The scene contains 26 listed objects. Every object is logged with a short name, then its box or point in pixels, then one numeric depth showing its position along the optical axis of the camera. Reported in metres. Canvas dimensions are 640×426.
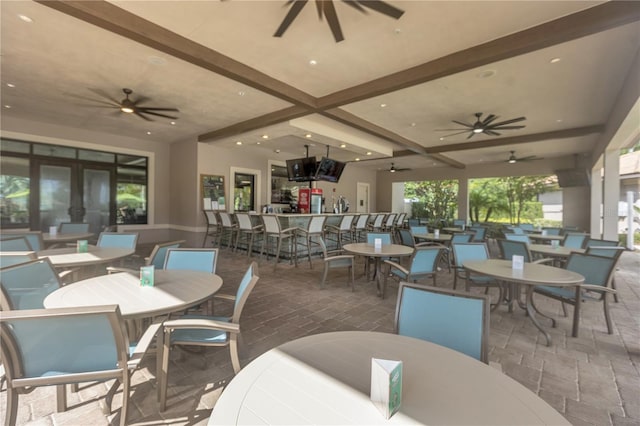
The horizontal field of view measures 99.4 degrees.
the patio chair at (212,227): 7.23
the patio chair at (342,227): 6.57
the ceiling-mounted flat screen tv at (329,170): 8.16
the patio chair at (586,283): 2.79
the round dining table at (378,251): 3.81
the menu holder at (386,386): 0.80
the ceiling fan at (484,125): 5.34
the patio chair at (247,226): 6.19
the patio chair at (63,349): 1.18
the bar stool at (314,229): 5.78
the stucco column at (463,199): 11.18
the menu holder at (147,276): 1.96
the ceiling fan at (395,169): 11.32
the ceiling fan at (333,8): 2.39
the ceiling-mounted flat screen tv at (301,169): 8.19
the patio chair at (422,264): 3.29
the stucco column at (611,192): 6.02
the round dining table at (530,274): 2.53
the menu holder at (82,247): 3.24
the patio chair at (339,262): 4.18
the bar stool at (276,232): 5.57
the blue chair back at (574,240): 5.01
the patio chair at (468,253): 3.61
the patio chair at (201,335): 1.59
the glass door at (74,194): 6.60
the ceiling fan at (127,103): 4.69
